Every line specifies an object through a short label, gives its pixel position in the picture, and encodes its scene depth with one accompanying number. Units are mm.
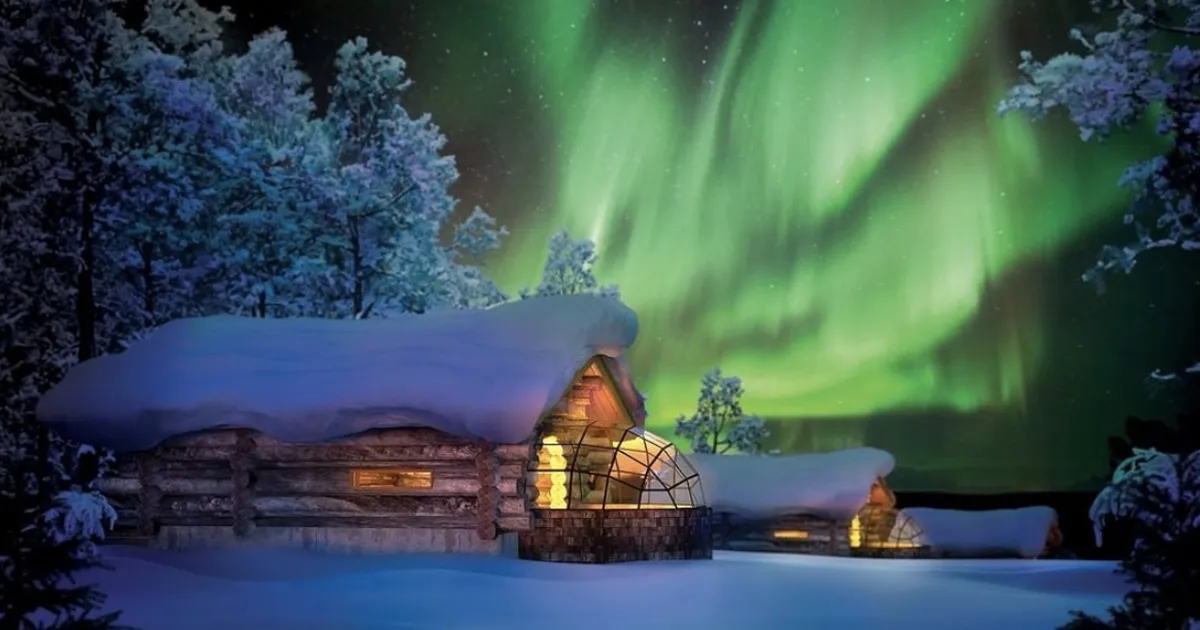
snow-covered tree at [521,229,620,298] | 42094
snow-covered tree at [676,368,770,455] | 56844
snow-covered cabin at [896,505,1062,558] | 52969
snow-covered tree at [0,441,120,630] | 9695
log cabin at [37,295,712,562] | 19500
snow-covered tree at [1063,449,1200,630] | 9844
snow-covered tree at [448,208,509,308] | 37406
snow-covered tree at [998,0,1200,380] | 17766
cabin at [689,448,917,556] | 41125
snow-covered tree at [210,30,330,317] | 30938
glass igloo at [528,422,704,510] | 21922
